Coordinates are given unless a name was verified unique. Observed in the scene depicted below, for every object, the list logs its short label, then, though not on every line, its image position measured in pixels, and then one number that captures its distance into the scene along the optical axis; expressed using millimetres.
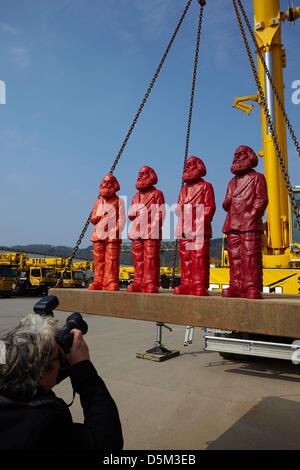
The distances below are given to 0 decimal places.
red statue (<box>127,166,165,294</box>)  3316
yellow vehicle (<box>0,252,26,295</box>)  19203
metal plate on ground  6457
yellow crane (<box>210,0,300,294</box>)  6551
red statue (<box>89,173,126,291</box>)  3663
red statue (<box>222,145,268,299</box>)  2809
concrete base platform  2254
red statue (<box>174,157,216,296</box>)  3072
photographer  1255
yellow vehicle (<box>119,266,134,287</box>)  26286
